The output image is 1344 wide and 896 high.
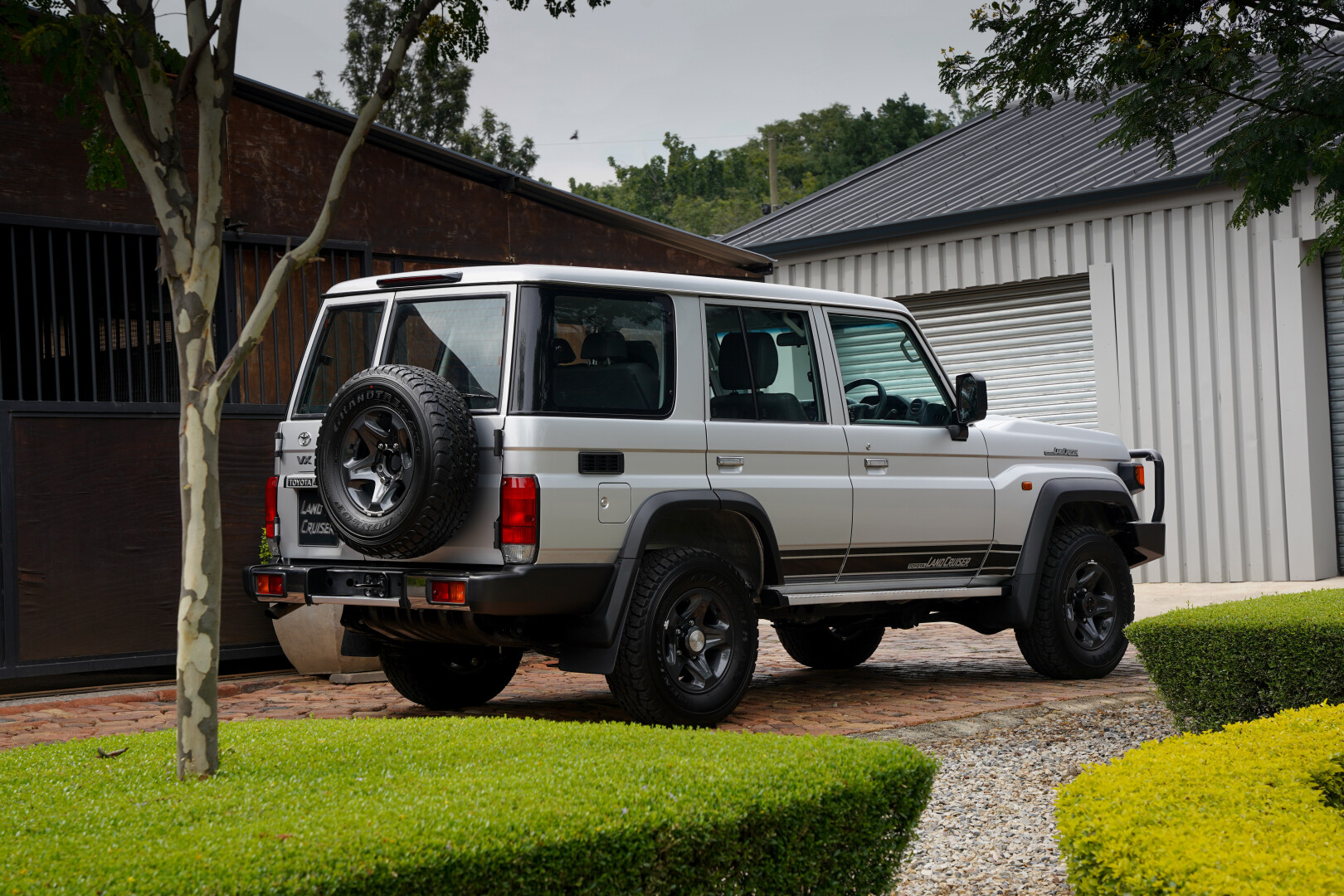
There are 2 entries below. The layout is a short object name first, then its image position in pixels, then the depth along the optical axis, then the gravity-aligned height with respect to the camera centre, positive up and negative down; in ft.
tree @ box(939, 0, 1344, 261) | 20.83 +5.72
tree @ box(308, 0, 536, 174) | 116.47 +31.54
